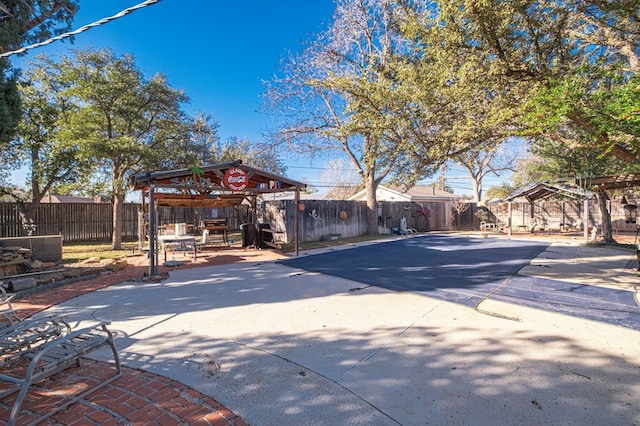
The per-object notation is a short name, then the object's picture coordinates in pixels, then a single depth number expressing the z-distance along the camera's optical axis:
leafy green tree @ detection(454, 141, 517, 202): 30.38
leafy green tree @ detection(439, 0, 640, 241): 4.80
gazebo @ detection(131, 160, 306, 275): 7.37
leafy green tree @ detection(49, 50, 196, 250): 10.48
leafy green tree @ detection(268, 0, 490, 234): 7.52
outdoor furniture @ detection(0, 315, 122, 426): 2.36
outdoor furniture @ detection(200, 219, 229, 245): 12.09
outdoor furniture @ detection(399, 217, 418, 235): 17.95
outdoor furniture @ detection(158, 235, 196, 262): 9.16
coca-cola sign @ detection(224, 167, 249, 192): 8.75
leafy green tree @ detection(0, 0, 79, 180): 6.47
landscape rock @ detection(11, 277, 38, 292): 5.72
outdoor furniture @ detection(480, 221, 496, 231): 20.18
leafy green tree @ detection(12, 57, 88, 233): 11.55
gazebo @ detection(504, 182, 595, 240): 12.39
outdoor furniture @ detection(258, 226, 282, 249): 11.82
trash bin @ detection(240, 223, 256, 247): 12.53
